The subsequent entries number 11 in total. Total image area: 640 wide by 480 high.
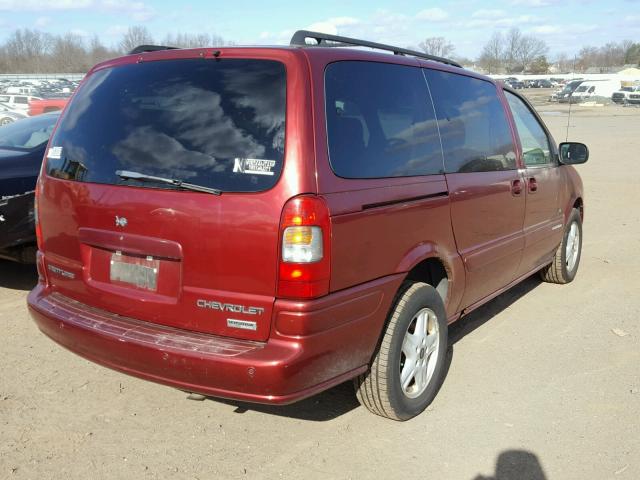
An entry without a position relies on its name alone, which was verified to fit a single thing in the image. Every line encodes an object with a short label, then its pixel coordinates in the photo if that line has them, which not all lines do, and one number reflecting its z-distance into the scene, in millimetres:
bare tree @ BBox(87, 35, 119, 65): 86912
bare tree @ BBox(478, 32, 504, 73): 107625
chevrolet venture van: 2783
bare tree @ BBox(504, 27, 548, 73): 114125
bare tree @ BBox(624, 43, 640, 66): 122838
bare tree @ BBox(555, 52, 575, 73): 132125
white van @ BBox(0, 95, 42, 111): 24119
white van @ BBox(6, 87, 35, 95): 37056
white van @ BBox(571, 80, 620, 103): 59906
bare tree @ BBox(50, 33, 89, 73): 87000
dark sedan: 5250
